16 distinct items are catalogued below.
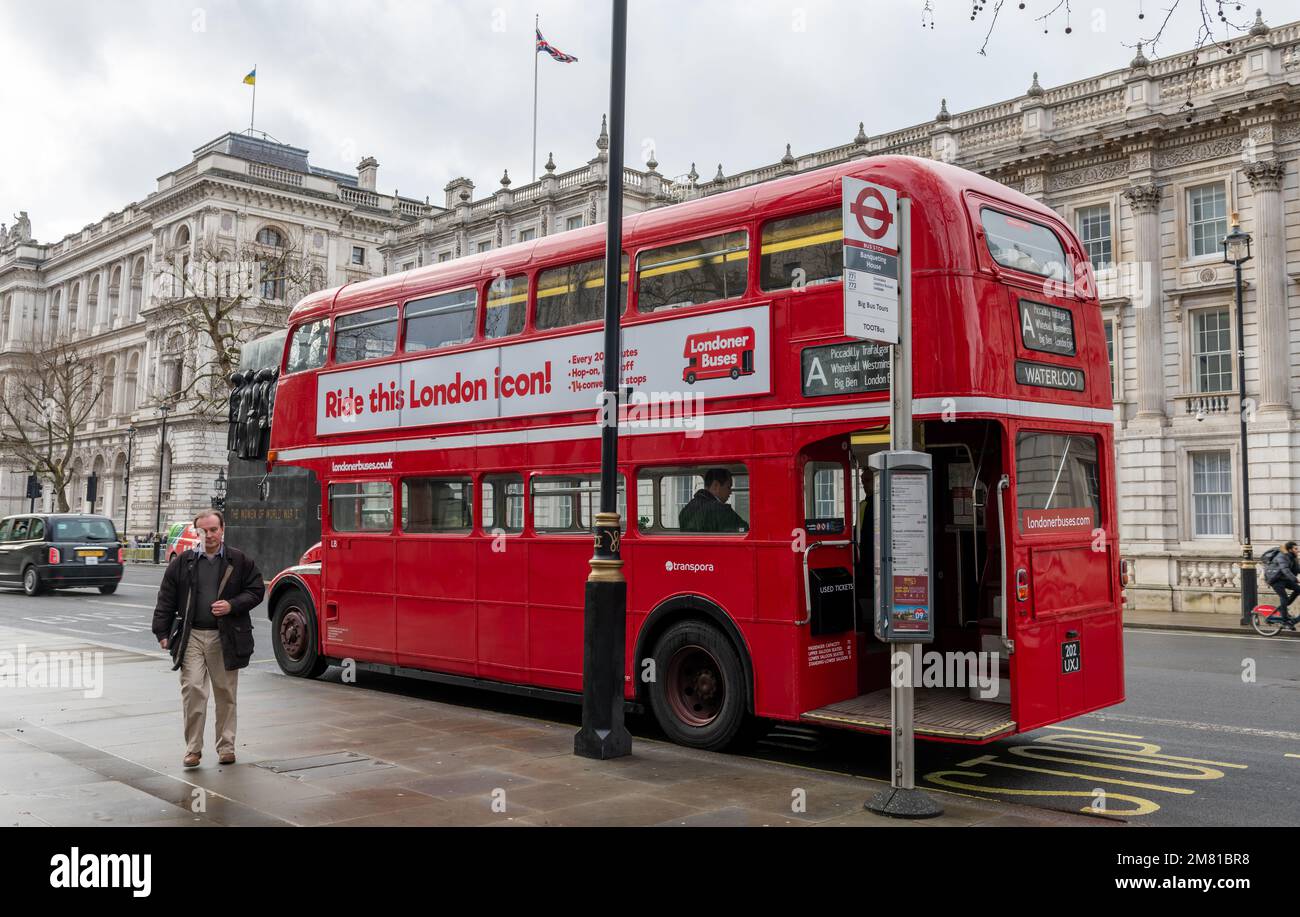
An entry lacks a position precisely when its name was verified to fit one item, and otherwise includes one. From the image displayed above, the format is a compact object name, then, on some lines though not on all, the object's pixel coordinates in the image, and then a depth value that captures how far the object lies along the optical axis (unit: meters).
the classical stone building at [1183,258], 27.66
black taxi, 28.38
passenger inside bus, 9.10
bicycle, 21.19
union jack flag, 33.50
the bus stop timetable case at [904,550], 6.66
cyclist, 20.96
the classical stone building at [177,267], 68.38
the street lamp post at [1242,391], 23.09
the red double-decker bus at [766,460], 8.02
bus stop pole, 6.62
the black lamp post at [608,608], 8.53
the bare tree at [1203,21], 6.59
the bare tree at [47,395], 61.69
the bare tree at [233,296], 54.34
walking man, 8.38
